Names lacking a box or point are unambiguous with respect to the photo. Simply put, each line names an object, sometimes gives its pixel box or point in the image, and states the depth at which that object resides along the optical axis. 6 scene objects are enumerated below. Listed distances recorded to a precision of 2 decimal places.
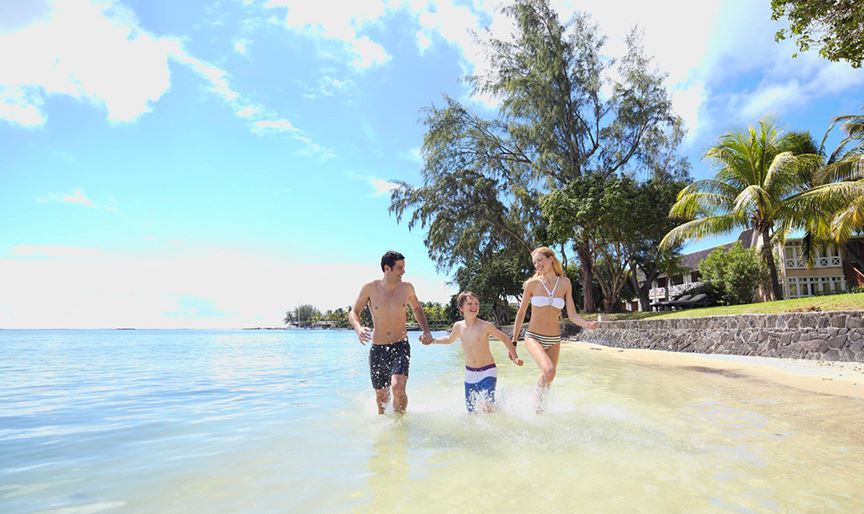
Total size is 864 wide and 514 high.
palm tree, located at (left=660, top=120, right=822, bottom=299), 19.83
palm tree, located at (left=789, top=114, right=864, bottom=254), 18.70
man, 5.40
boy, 5.39
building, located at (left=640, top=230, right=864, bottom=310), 36.97
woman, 5.63
